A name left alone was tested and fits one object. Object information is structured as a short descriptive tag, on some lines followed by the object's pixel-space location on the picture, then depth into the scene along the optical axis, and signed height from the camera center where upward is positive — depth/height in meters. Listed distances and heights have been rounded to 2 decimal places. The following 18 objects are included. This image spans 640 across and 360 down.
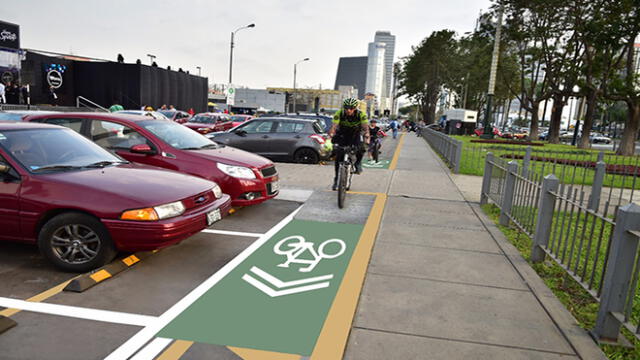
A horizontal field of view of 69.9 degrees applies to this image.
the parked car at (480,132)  48.89 -1.47
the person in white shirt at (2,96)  23.52 -0.78
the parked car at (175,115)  23.11 -1.04
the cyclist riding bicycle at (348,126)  8.38 -0.33
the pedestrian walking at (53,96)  34.44 -0.81
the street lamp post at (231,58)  33.62 +3.02
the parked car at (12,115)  8.80 -0.64
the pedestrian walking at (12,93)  25.95 -0.62
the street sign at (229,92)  31.66 +0.47
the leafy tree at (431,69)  63.03 +6.63
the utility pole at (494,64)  31.86 +3.97
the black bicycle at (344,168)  7.77 -1.04
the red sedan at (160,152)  6.78 -0.85
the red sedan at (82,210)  4.36 -1.16
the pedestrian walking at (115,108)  17.23 -0.68
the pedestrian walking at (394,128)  35.31 -1.25
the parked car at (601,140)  56.91 -1.55
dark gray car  13.52 -1.08
